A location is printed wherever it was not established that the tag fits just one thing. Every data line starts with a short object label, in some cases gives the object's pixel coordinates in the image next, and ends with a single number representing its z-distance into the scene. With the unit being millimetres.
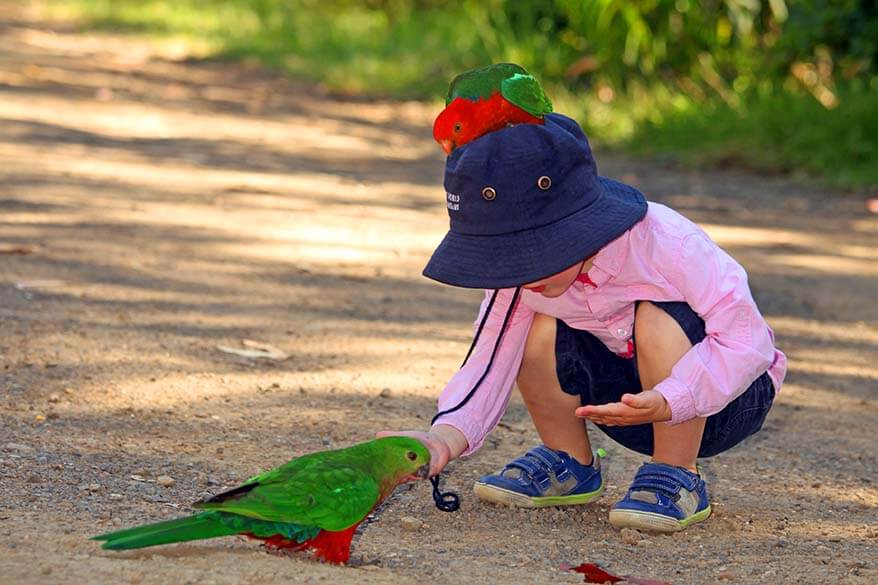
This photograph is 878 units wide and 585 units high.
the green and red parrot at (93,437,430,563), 4523
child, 4957
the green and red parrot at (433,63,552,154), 5000
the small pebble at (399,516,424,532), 5596
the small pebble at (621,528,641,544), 5574
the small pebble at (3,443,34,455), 5918
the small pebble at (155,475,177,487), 5762
